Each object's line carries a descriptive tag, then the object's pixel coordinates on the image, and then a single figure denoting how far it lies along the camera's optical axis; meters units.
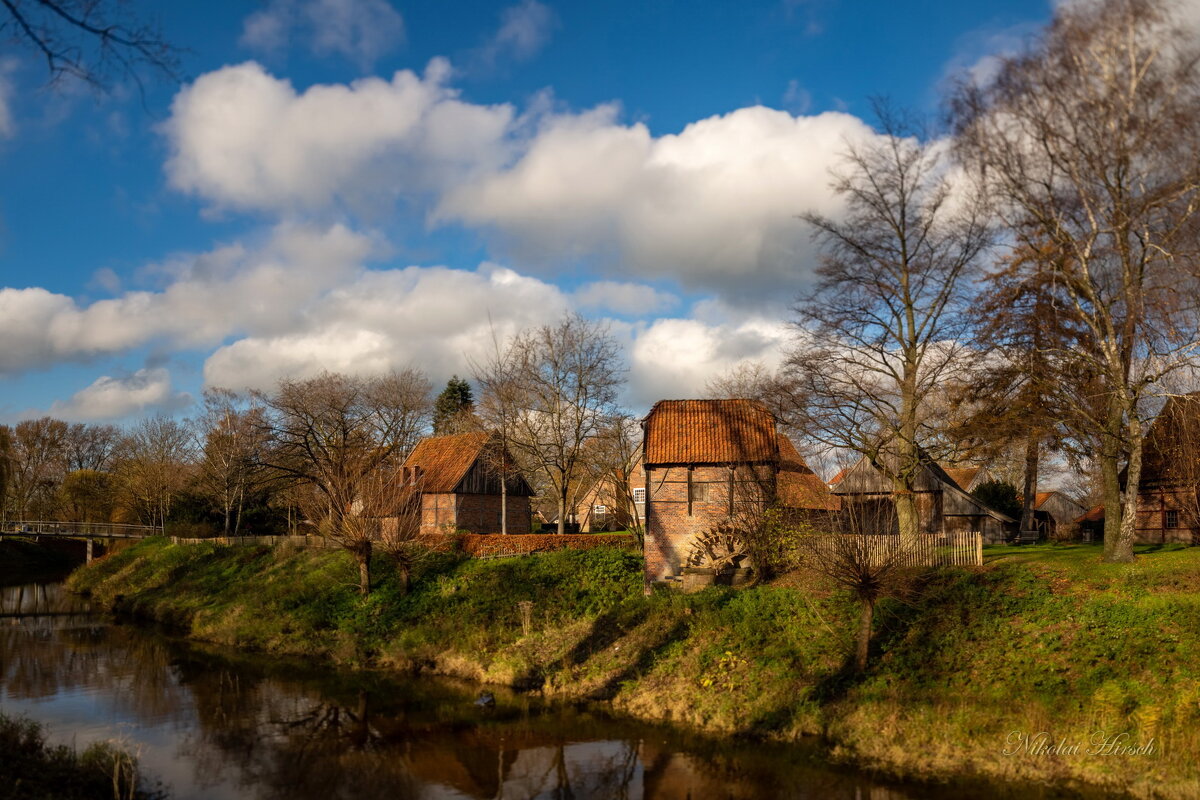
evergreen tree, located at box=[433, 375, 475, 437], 62.75
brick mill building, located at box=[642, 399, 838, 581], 25.56
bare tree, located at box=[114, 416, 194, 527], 55.78
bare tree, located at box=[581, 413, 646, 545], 35.84
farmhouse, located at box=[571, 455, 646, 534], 36.69
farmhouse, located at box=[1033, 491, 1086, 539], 52.97
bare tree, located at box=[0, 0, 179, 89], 6.44
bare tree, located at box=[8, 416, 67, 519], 67.19
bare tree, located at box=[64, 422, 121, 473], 73.81
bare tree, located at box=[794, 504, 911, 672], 16.45
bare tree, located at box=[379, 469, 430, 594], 26.97
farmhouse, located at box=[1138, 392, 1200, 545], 24.77
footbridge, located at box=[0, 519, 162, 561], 49.54
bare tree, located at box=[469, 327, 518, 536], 38.56
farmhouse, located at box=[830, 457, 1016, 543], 32.78
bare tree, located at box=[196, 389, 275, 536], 46.09
